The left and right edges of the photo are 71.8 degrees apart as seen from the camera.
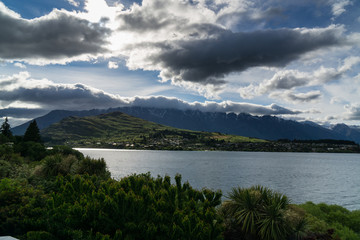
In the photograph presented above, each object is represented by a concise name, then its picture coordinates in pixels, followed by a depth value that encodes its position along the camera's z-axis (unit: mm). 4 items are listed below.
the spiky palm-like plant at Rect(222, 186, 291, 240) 13000
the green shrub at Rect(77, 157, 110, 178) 27800
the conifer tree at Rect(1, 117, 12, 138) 93275
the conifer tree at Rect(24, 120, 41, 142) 95519
